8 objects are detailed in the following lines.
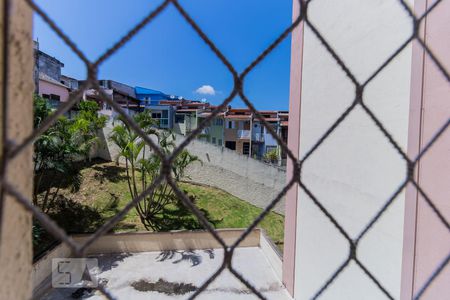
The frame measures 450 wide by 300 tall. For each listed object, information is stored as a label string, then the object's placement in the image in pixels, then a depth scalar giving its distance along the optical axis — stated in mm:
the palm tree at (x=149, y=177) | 5344
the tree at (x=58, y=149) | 4477
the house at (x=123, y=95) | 13431
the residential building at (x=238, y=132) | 14812
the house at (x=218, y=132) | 14695
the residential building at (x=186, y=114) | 14016
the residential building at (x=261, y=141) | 14979
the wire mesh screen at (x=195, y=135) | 332
